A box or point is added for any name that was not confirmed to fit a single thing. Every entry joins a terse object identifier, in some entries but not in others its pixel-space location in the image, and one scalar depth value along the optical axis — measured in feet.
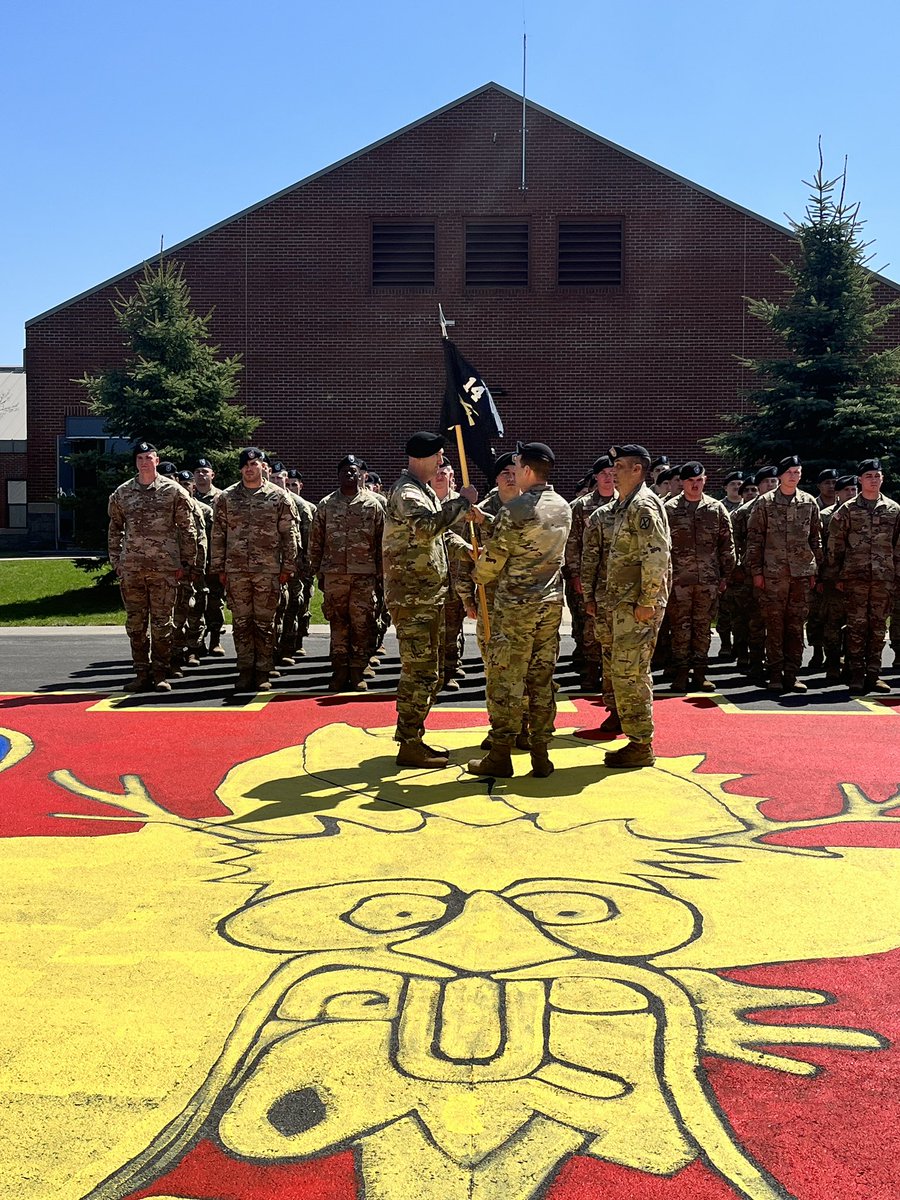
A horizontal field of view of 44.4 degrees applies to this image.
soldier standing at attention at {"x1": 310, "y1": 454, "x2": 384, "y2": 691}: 34.68
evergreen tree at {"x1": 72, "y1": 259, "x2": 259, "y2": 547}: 64.23
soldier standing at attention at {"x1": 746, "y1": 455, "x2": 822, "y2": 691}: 34.65
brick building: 83.25
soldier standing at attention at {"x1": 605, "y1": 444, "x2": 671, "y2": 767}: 23.47
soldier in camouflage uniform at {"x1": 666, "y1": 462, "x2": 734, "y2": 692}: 34.17
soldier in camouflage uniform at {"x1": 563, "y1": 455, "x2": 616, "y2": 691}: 34.32
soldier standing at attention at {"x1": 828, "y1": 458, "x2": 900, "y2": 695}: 35.45
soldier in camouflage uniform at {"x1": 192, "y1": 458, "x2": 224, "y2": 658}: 43.11
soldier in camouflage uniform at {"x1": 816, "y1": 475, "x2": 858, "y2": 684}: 37.14
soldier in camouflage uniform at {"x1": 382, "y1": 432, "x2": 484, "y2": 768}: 23.68
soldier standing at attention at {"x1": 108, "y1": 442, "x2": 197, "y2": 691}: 34.17
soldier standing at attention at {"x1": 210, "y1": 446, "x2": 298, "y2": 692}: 34.06
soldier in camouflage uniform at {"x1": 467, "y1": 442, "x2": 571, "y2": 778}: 22.30
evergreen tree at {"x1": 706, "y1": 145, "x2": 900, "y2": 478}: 63.77
